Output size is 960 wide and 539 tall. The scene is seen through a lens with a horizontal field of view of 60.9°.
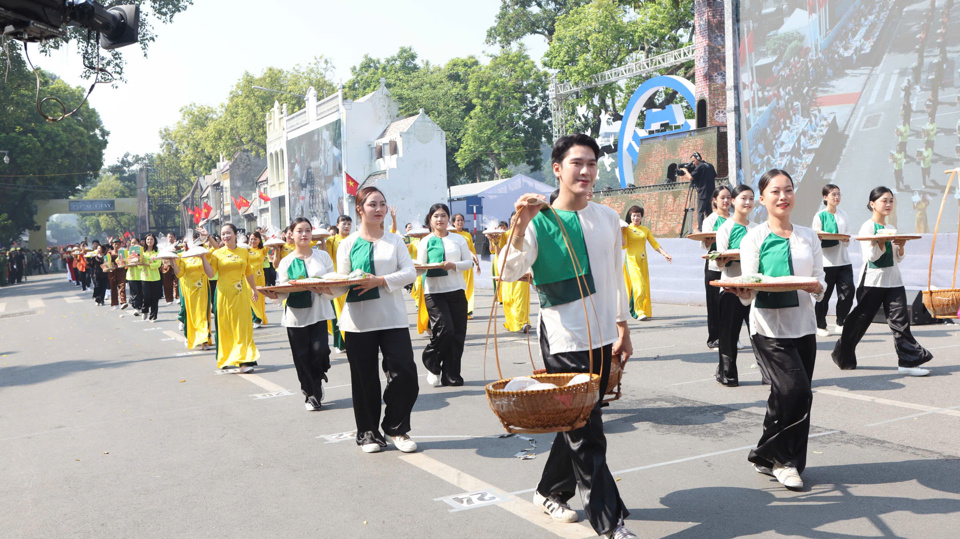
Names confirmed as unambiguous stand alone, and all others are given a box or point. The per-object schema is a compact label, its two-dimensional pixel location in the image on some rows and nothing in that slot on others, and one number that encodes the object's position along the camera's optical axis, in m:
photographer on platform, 21.34
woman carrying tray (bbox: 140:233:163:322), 18.45
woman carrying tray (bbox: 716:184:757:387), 7.45
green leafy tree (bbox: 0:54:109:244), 55.84
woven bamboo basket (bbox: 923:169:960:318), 6.54
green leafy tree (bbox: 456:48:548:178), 51.56
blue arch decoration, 28.31
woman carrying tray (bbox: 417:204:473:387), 8.55
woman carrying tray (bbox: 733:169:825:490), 4.67
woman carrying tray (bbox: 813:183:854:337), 10.17
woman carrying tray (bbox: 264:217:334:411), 7.78
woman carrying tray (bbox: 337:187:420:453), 5.93
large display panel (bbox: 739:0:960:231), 16.73
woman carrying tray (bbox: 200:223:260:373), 10.23
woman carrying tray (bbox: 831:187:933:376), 7.90
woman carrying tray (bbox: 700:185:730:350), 9.14
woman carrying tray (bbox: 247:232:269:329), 14.57
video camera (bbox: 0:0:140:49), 6.92
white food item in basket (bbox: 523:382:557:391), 3.59
